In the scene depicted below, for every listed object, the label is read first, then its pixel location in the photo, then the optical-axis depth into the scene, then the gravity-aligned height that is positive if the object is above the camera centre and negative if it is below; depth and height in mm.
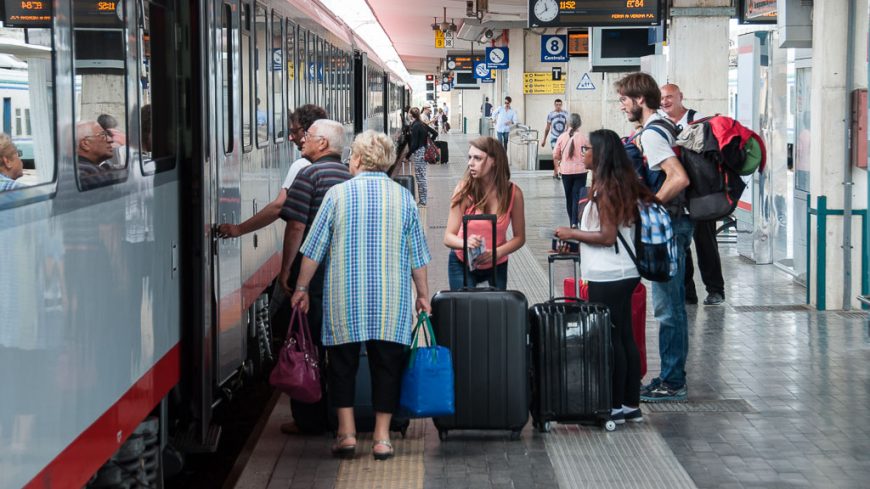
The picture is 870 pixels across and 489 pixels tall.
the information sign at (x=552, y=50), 33438 +2542
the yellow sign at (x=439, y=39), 42225 +3623
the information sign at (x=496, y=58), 39719 +2795
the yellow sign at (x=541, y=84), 41938 +2117
